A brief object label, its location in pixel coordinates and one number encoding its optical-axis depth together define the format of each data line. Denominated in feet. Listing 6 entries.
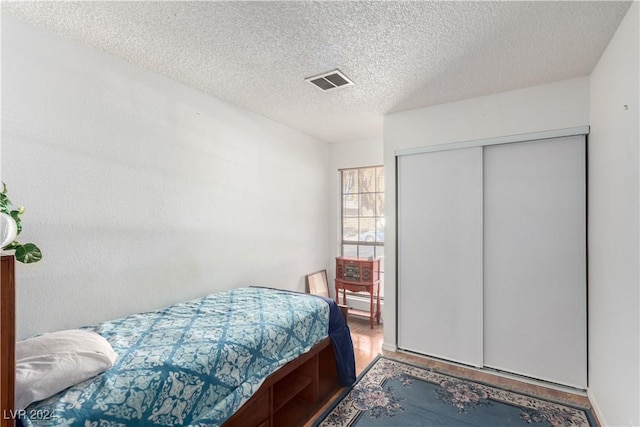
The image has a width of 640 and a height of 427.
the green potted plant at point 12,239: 3.70
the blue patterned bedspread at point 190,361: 4.12
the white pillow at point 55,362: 3.83
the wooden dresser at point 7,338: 3.16
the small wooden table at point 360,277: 13.02
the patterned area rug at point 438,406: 6.93
